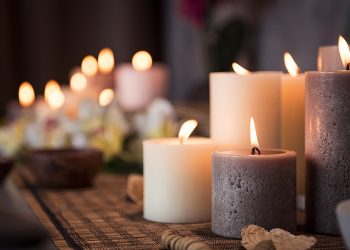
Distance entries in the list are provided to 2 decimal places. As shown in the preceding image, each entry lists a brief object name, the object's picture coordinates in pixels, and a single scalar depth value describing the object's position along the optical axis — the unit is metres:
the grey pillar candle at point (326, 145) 0.86
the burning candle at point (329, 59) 0.95
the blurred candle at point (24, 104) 1.66
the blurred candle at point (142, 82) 1.69
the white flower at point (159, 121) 1.31
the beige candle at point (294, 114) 0.99
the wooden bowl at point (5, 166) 1.13
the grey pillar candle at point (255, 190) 0.86
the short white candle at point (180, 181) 0.95
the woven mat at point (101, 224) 0.86
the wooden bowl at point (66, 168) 1.16
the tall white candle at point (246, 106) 0.95
